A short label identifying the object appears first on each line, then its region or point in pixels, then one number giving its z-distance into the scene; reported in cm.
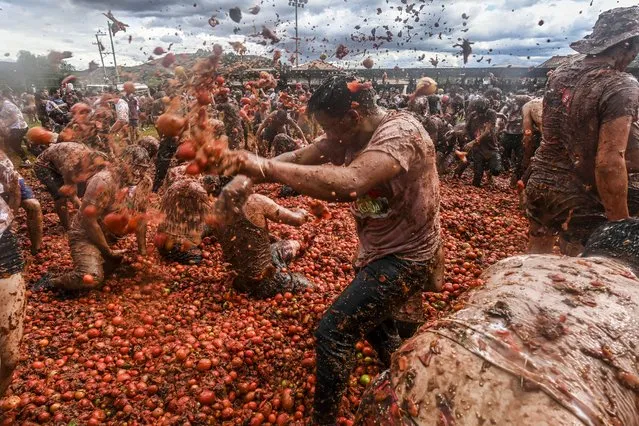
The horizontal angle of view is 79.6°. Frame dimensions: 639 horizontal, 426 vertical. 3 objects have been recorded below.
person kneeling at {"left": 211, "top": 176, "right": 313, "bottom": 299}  411
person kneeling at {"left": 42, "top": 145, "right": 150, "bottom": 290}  434
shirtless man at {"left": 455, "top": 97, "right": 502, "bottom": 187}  930
